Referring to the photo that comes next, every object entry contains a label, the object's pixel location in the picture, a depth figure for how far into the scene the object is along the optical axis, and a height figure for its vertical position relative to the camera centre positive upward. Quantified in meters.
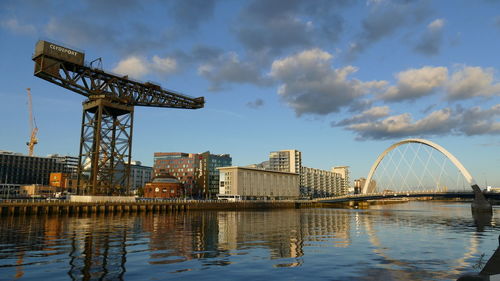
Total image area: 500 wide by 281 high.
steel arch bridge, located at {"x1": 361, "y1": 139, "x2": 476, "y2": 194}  104.68 +9.88
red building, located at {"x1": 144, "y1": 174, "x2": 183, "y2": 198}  143.75 +0.04
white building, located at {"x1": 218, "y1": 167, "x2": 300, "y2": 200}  143.30 +1.90
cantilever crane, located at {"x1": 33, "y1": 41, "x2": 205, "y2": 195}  65.00 +19.06
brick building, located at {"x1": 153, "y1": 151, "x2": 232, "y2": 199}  189.38 +7.81
